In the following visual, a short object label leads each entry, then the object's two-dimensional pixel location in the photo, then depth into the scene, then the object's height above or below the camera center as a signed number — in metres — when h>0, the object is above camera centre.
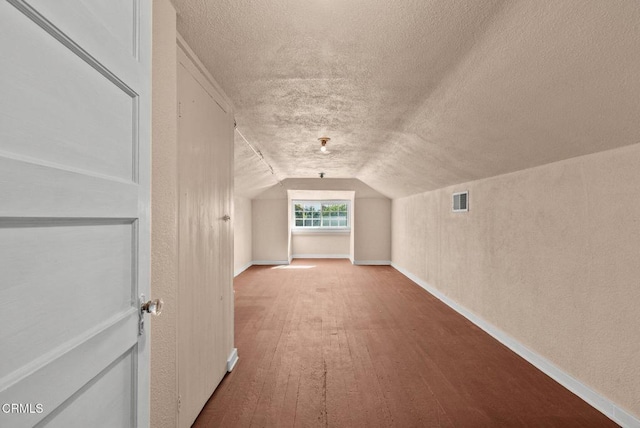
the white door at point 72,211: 0.53 +0.02
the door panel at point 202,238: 1.70 -0.13
